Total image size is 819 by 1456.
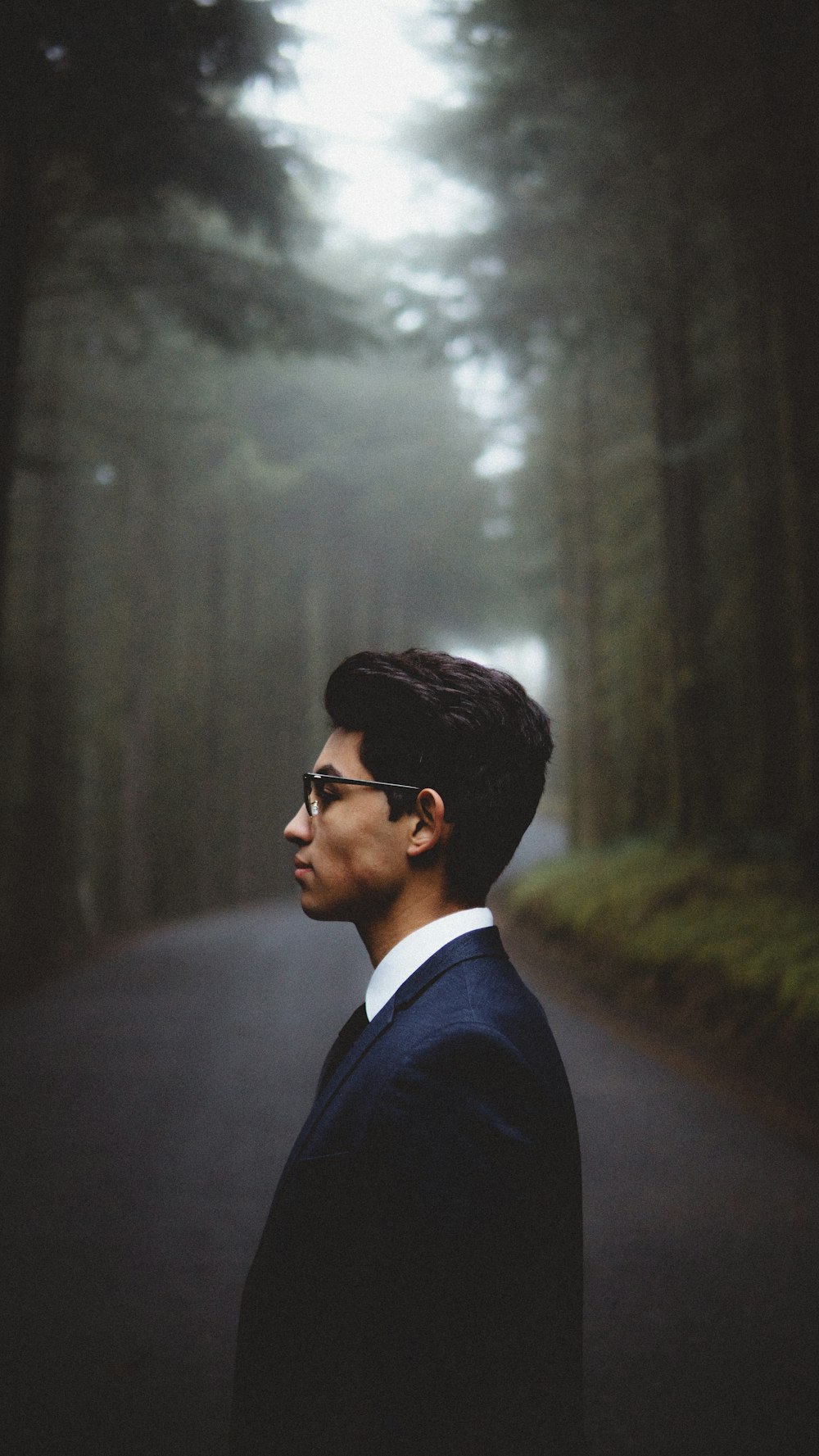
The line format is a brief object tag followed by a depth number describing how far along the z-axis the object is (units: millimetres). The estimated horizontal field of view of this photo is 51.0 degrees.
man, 1323
